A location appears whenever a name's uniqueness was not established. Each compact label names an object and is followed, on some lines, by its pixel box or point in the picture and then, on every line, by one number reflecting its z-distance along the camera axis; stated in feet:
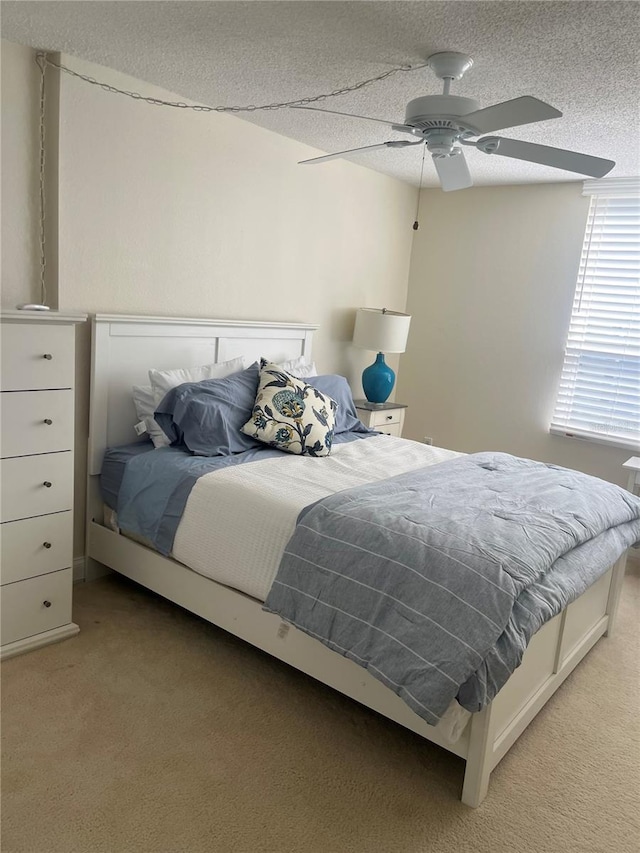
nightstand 13.98
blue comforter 5.98
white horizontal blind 13.19
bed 6.50
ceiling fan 6.97
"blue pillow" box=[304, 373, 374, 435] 11.91
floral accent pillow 10.05
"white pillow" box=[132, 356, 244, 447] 10.03
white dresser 7.58
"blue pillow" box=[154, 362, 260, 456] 9.53
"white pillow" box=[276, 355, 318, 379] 12.00
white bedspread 7.68
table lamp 13.94
